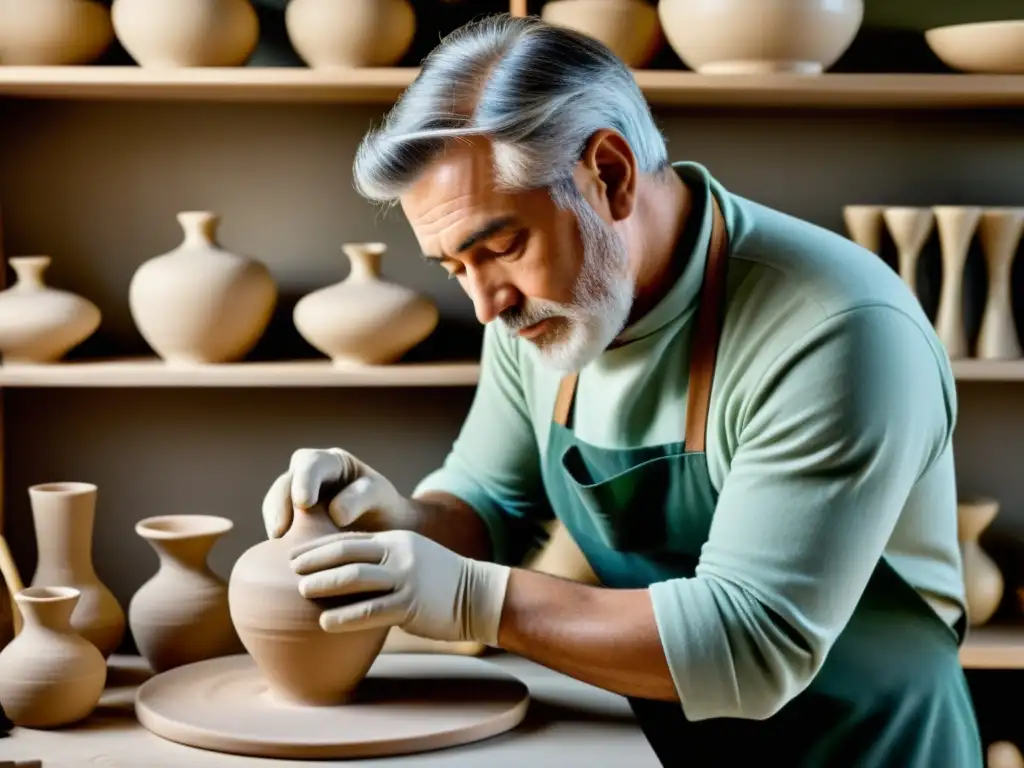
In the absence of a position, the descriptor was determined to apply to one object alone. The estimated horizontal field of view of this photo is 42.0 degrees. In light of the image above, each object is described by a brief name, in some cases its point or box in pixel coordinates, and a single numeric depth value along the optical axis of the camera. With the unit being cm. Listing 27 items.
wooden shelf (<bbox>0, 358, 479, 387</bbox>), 229
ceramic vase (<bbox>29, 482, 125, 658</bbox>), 205
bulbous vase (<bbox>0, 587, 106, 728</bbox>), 170
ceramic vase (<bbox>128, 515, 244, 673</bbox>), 199
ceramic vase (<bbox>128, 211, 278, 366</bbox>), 229
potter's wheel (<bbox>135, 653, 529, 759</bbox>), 158
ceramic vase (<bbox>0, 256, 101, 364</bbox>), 230
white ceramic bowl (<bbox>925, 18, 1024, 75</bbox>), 226
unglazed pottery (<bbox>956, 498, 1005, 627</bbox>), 242
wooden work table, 158
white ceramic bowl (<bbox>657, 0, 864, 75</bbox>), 218
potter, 151
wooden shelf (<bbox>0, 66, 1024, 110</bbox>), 221
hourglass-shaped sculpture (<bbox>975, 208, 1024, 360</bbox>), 240
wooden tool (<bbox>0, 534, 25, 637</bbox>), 200
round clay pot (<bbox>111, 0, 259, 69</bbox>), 222
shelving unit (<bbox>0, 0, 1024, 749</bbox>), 222
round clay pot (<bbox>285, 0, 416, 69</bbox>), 223
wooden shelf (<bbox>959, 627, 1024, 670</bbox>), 232
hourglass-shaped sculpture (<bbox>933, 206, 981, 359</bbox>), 237
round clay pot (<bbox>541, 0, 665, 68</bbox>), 224
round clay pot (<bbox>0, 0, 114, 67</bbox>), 227
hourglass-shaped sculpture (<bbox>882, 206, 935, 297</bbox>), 236
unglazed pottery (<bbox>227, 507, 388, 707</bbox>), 163
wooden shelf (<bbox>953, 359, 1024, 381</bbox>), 232
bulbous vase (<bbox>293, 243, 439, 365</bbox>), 230
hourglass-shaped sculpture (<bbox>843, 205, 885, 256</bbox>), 240
